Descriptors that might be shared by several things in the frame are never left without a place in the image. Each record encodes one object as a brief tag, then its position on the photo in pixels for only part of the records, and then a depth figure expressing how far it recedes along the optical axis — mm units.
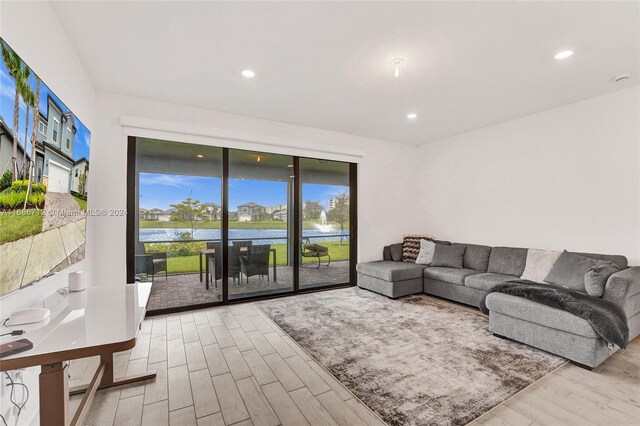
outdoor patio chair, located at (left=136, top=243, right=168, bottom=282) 3693
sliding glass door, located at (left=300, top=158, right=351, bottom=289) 4918
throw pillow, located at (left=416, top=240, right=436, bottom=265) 4934
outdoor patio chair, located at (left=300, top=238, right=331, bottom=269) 4887
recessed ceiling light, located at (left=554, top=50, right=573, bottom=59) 2587
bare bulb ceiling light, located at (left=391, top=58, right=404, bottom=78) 2750
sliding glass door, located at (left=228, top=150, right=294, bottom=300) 4301
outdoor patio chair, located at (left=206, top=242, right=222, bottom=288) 4148
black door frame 3596
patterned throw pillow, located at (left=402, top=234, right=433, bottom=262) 5245
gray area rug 2006
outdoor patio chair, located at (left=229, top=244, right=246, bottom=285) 4251
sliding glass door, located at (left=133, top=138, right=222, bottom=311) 3742
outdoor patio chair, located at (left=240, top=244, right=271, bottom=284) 4434
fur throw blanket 2363
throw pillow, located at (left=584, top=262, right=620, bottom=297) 2797
